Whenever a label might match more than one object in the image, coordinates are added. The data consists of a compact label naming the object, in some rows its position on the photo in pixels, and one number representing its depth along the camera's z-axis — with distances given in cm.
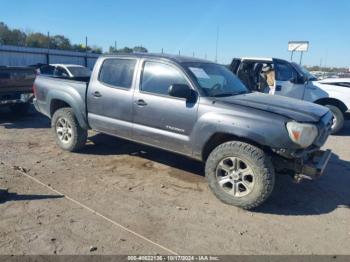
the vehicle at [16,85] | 864
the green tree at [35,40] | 3276
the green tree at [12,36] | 3631
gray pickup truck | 414
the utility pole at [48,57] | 2428
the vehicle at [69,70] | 1391
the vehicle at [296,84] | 918
